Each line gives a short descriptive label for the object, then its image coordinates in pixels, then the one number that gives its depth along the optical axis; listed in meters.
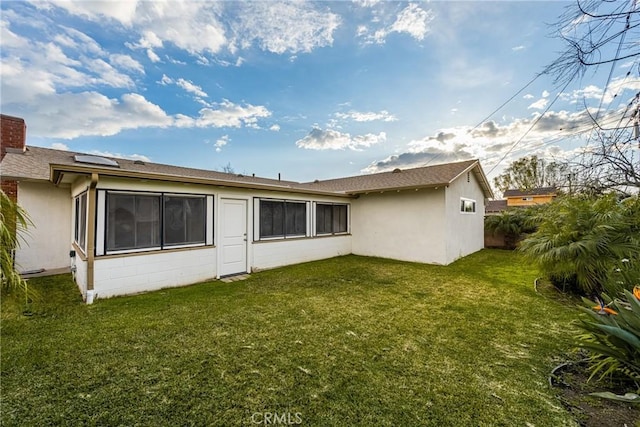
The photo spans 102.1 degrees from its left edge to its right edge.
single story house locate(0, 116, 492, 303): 5.05
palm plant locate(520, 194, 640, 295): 4.43
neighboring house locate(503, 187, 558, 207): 23.39
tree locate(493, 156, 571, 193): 23.61
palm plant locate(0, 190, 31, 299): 1.82
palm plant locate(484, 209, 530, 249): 11.44
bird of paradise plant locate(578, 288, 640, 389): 2.04
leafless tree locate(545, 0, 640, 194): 2.10
